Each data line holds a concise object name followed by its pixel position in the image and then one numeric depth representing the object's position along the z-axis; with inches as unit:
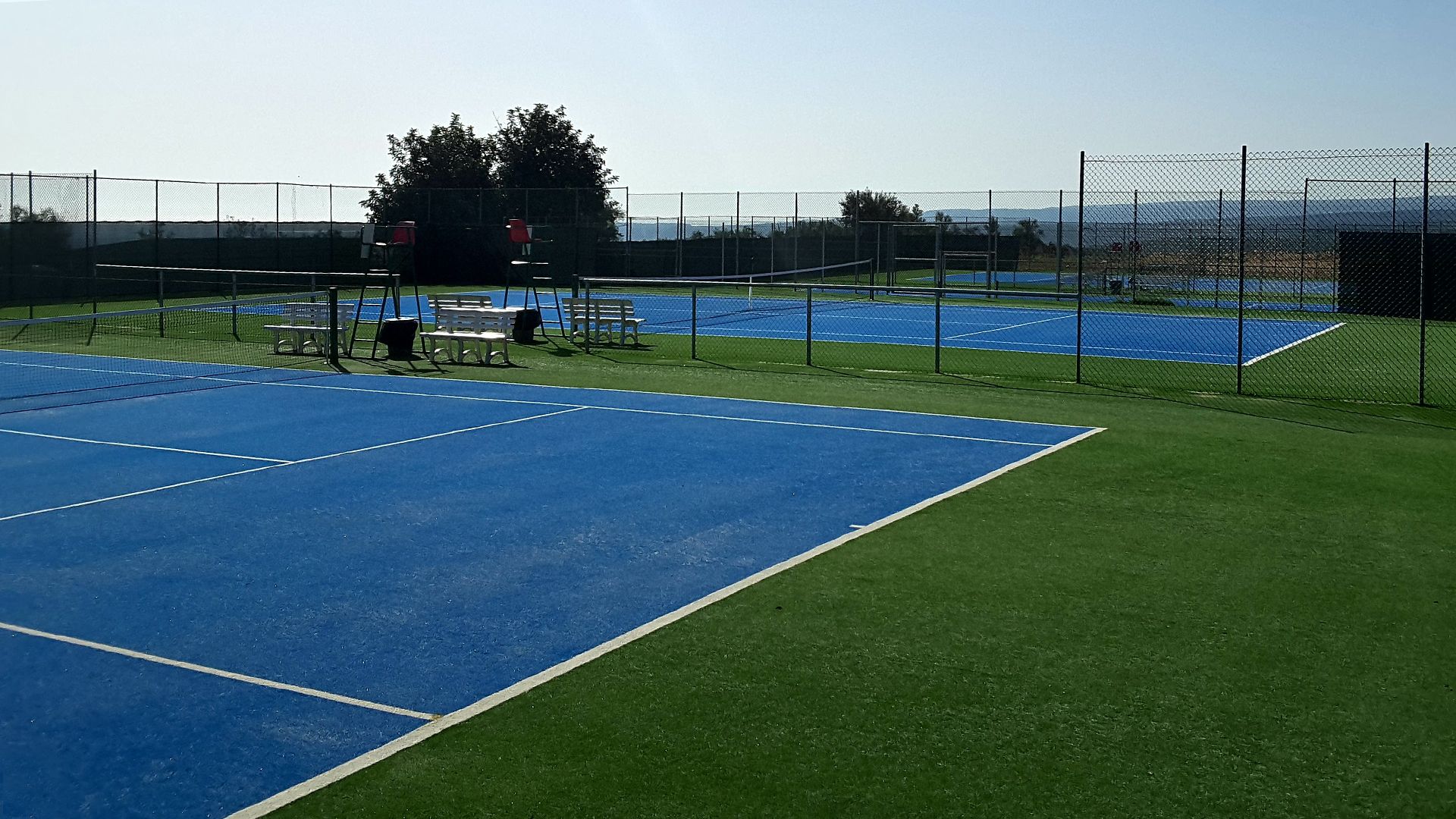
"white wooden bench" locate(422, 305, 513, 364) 853.2
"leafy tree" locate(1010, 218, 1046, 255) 1847.9
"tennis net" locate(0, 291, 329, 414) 723.4
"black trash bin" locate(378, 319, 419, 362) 860.0
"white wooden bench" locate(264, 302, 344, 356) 907.4
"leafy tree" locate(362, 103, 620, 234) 2444.6
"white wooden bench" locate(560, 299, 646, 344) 956.0
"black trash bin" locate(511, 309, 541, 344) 983.0
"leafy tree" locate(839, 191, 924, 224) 2345.0
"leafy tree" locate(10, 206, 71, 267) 1250.6
